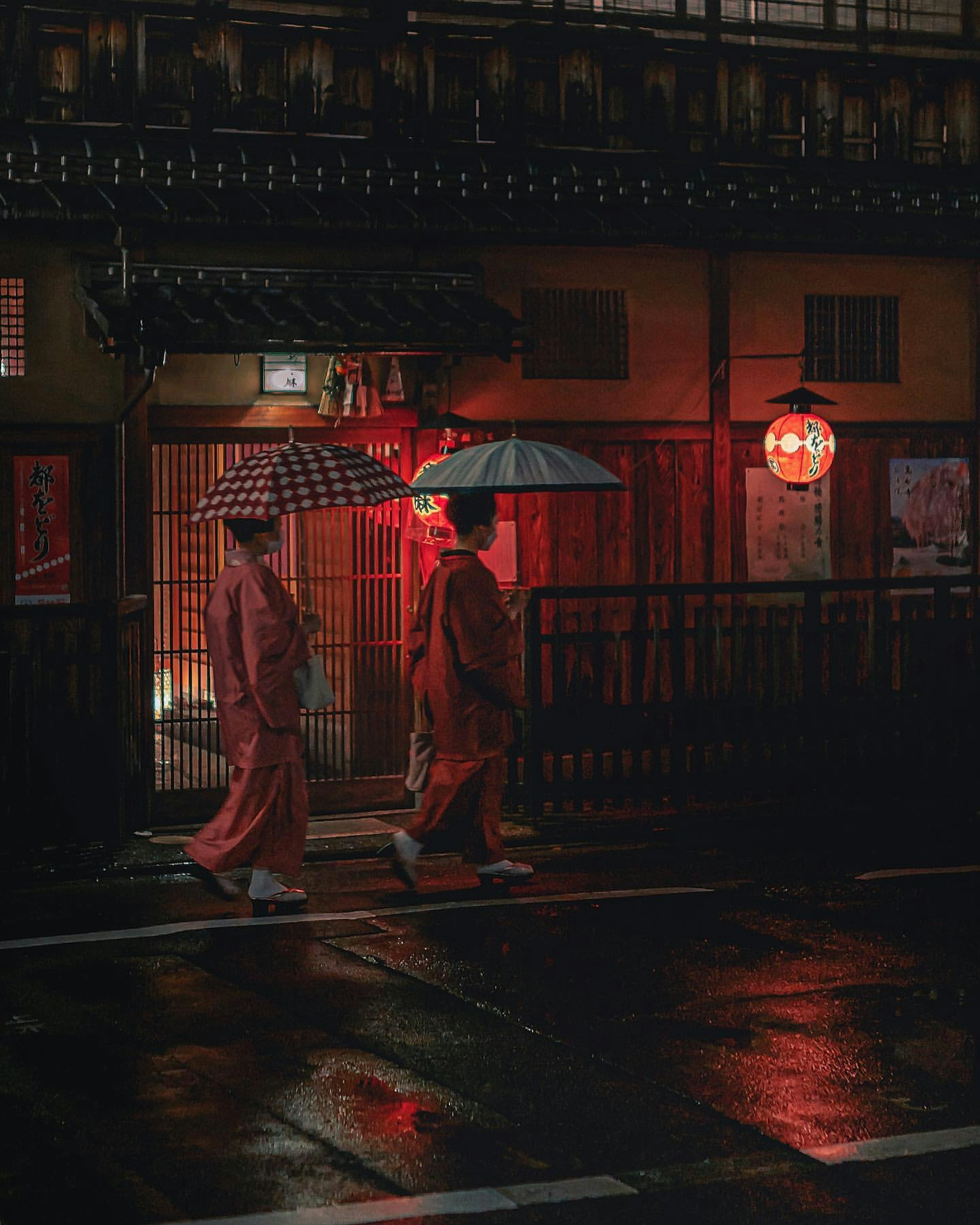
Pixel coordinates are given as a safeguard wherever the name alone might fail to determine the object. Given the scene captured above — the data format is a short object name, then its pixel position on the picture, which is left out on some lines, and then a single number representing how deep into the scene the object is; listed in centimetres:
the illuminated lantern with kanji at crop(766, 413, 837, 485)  1503
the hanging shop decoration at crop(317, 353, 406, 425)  1385
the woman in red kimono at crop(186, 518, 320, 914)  1008
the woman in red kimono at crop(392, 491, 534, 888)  1077
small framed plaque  1392
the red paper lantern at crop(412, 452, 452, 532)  1395
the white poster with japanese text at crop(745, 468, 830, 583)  1583
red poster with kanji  1360
